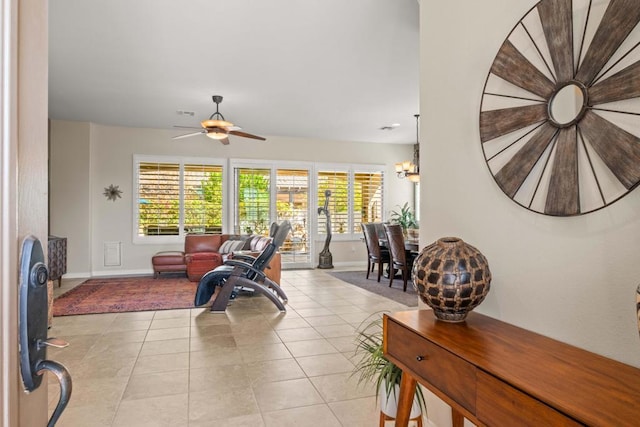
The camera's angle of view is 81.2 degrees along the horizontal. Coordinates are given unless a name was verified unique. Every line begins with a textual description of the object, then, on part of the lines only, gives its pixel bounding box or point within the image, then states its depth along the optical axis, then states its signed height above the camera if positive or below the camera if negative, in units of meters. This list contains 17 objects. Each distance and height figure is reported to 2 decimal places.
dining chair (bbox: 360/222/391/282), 6.93 -0.63
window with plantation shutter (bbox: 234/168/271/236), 8.15 +0.30
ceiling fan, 4.74 +1.15
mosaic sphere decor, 1.43 -0.25
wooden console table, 0.92 -0.46
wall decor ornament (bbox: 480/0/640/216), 1.20 +0.40
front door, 0.53 +0.08
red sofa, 6.33 -0.74
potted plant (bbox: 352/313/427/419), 1.92 -0.90
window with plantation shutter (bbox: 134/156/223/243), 7.65 +0.37
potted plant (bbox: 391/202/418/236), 8.38 -0.06
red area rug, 4.86 -1.21
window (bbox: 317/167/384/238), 8.80 +0.42
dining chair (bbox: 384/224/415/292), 6.05 -0.63
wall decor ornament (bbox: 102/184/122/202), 7.46 +0.46
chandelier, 6.85 +0.87
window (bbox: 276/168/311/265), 8.48 +0.13
